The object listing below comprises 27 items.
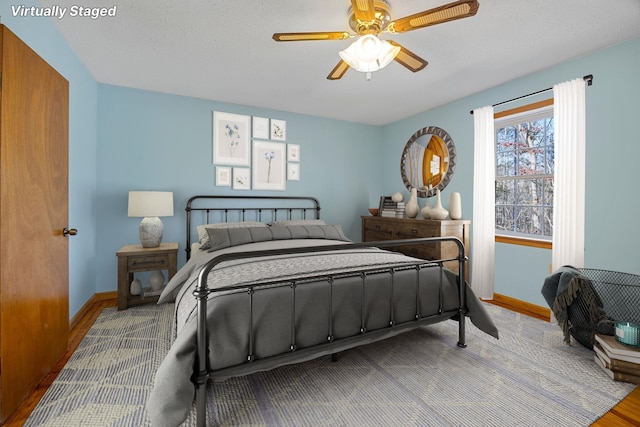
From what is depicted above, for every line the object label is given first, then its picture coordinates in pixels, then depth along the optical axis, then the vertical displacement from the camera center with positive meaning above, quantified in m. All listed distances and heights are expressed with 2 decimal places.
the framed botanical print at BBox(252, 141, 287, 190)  4.13 +0.63
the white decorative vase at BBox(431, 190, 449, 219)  3.65 -0.01
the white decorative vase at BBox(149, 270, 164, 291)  3.33 -0.80
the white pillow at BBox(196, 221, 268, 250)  3.23 -0.19
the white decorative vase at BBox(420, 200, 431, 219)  3.75 -0.01
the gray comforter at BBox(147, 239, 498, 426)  1.34 -0.58
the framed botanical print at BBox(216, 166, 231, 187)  3.92 +0.44
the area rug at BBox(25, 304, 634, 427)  1.53 -1.05
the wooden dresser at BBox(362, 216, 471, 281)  3.43 -0.27
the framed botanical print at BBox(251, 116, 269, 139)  4.11 +1.14
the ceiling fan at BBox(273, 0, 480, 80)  1.66 +1.09
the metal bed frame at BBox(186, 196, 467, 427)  1.38 -0.71
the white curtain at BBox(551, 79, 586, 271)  2.72 +0.36
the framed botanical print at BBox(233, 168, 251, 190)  4.02 +0.42
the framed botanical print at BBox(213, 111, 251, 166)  3.89 +0.94
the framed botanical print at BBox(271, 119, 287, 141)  4.24 +1.14
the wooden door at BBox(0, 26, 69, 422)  1.51 -0.06
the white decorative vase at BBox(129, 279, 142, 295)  3.23 -0.85
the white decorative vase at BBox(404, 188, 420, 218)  4.09 +0.07
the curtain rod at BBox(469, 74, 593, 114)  2.64 +1.20
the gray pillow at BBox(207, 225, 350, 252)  3.09 -0.26
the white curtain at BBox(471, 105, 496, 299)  3.46 +0.10
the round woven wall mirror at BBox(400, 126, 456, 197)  4.01 +0.72
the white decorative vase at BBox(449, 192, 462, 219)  3.66 +0.05
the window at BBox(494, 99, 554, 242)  3.16 +0.46
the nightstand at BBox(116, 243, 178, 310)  3.03 -0.57
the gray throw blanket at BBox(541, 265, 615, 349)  2.14 -0.70
